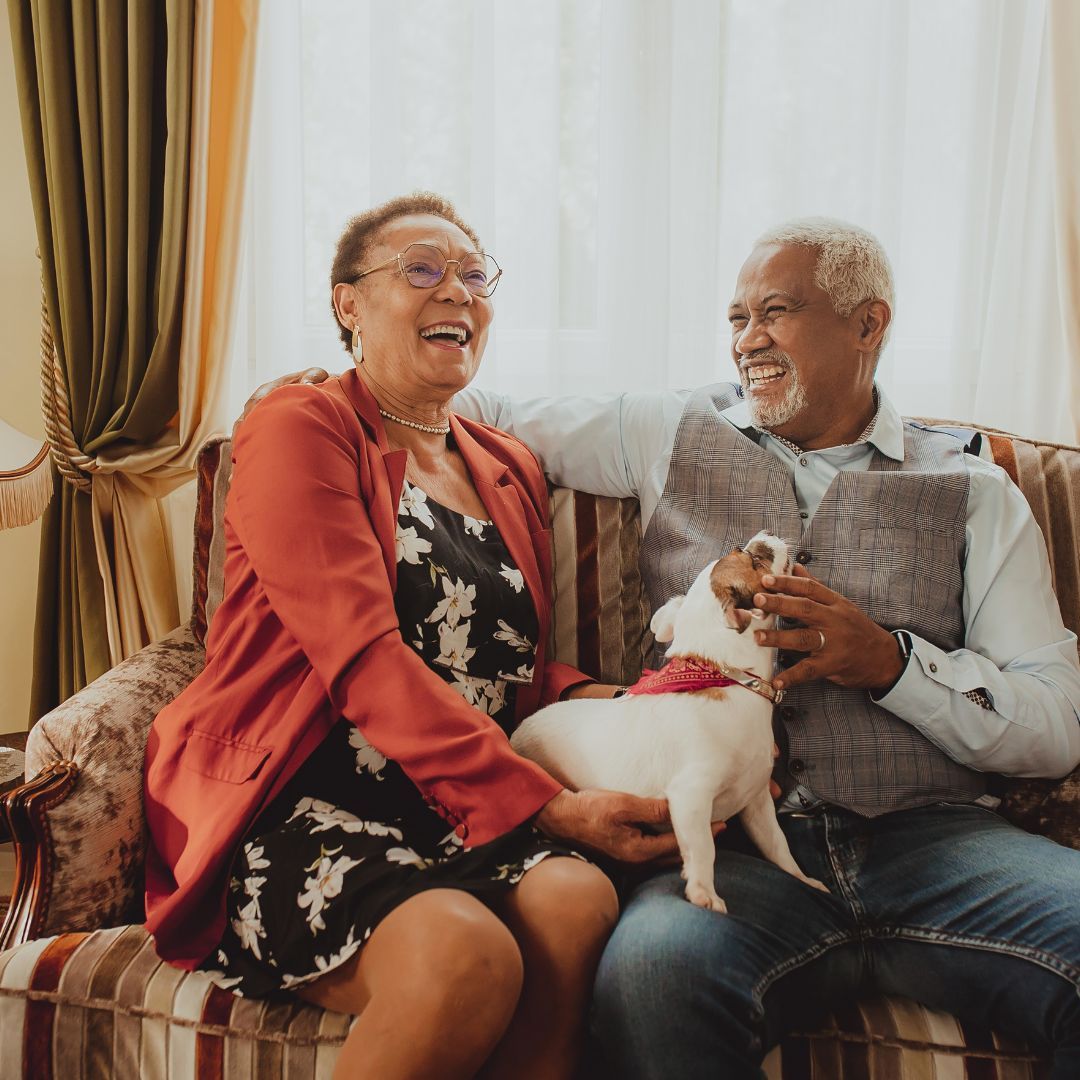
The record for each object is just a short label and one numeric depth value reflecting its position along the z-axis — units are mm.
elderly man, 1188
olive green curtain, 2193
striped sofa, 1200
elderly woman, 1136
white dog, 1245
